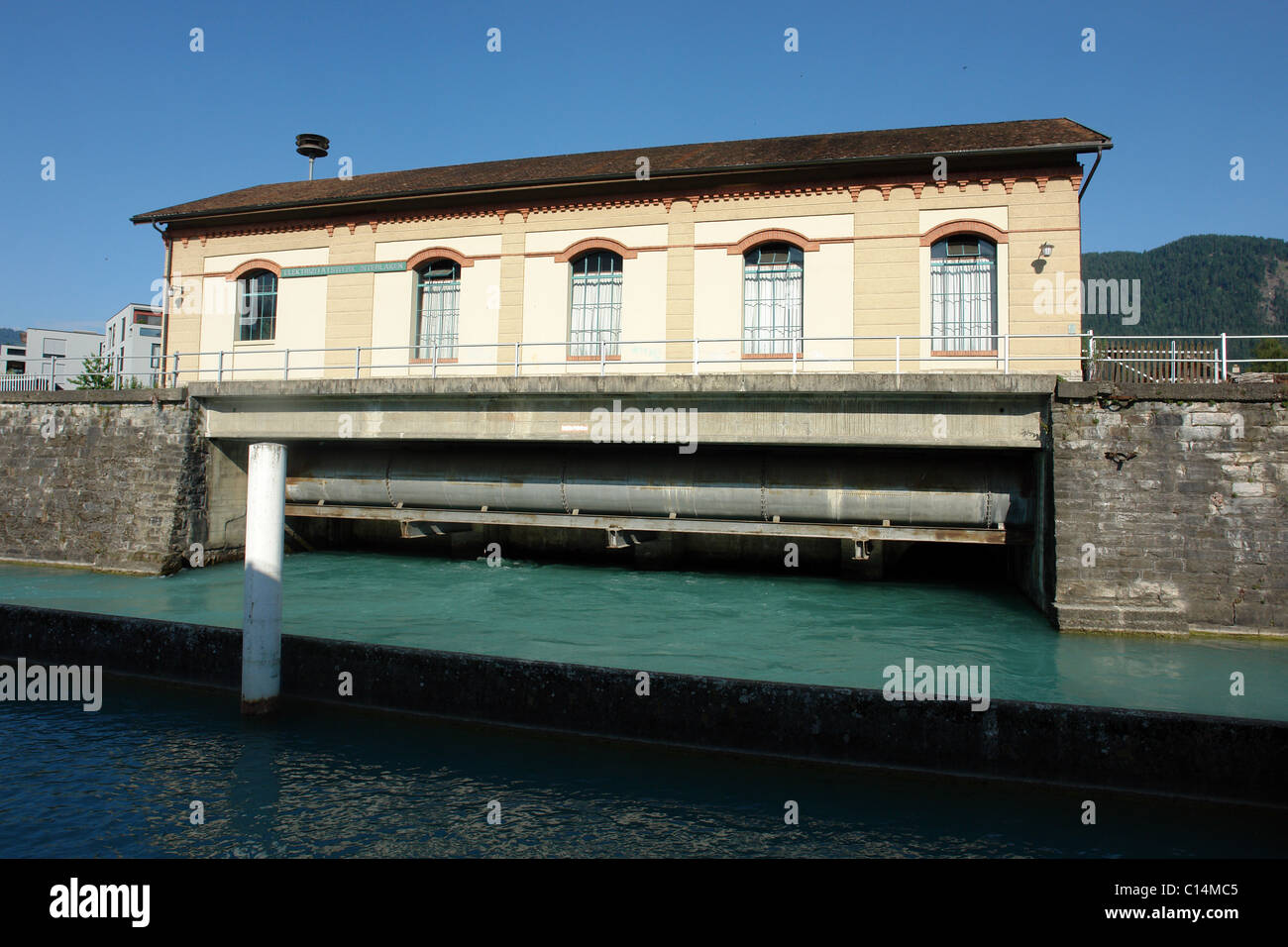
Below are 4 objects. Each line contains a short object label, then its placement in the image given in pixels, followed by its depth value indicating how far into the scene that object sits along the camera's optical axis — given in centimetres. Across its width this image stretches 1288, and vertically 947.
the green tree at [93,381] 3903
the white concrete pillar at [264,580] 827
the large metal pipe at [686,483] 1370
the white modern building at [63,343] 6712
